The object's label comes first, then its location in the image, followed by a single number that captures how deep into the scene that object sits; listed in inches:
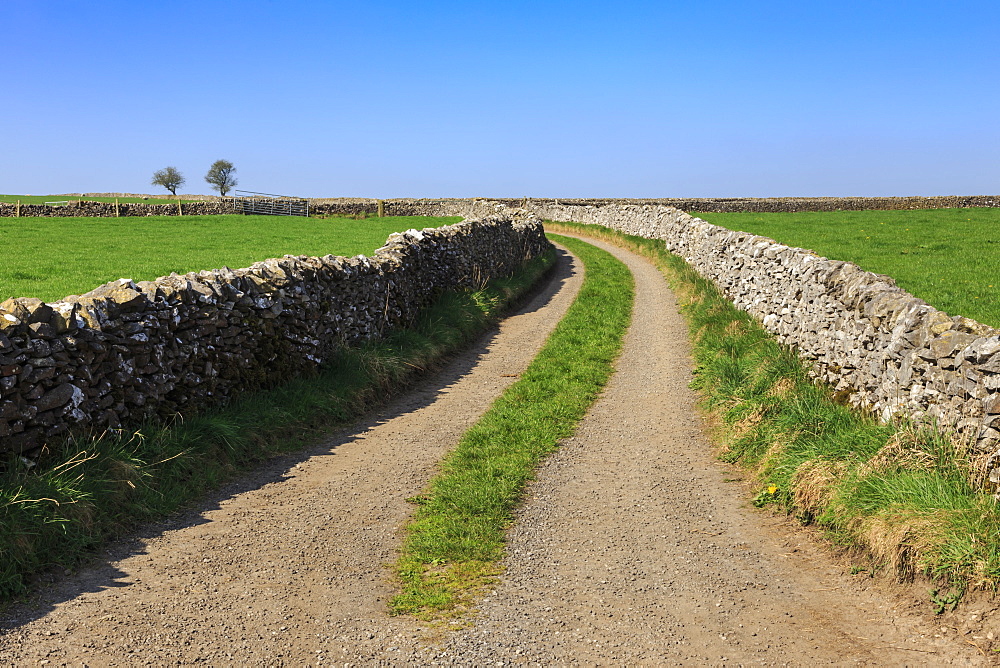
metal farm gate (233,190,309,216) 2231.8
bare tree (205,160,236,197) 4736.7
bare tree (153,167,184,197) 4746.6
